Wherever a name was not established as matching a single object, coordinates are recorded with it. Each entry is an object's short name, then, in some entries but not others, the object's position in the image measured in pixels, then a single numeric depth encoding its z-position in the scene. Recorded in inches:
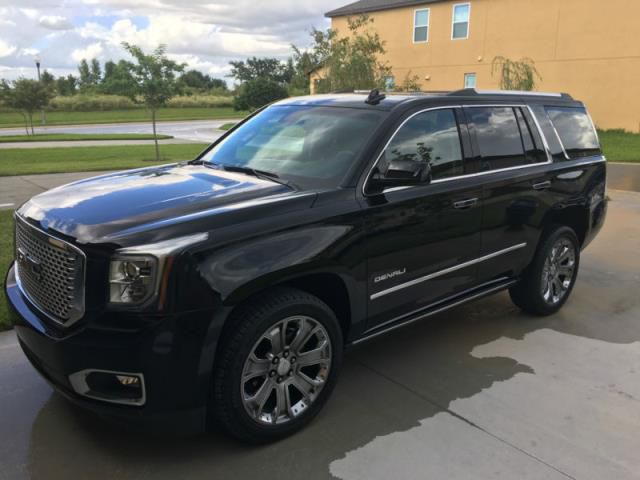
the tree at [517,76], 816.3
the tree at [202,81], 3741.6
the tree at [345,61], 783.1
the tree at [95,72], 4287.6
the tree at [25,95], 1233.4
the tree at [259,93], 1637.6
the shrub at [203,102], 2449.6
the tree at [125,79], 684.7
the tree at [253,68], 3508.6
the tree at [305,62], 815.7
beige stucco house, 871.7
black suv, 103.8
